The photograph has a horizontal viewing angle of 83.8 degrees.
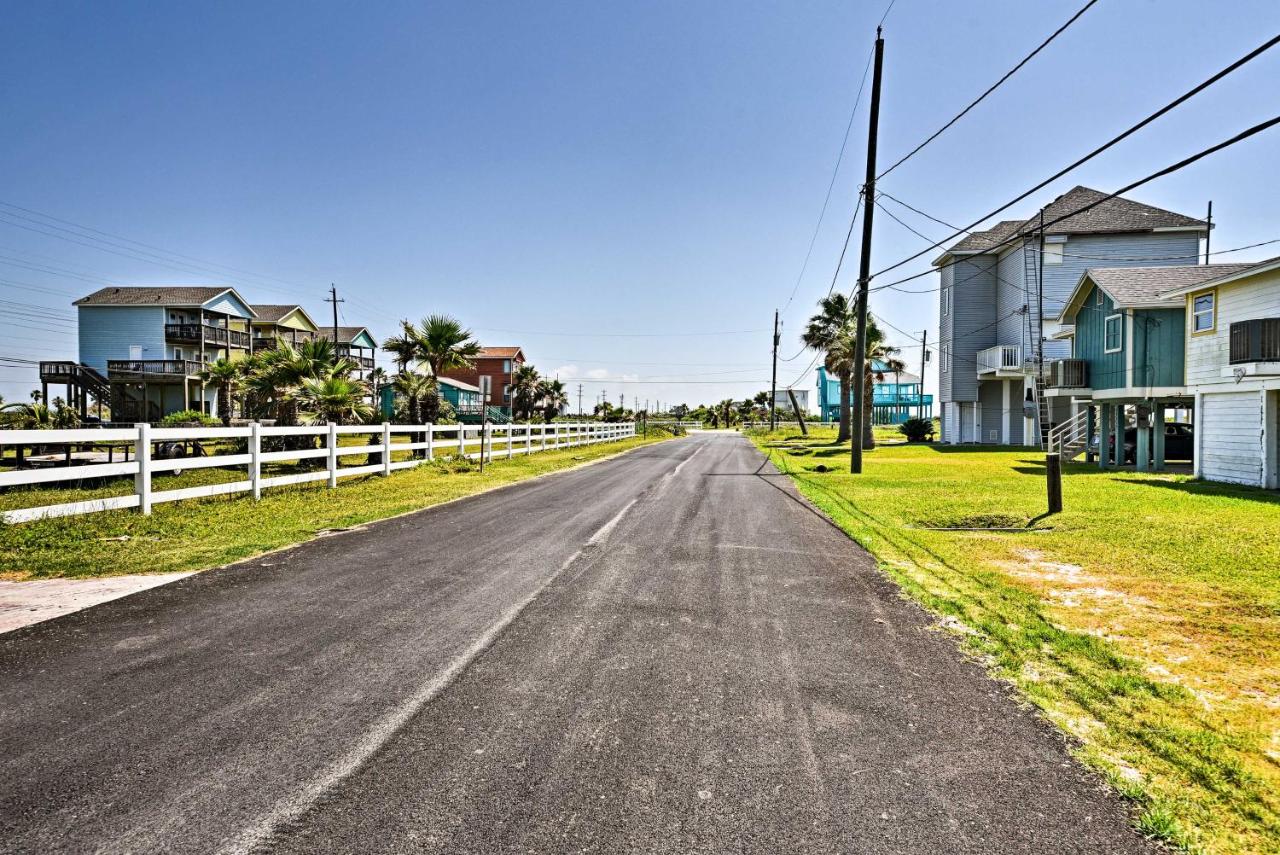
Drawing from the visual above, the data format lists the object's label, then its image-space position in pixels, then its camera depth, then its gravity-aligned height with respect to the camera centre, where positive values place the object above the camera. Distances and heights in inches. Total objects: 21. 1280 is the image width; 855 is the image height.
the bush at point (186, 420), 905.9 -8.9
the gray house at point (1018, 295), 1393.9 +244.9
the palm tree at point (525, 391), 2527.1 +75.9
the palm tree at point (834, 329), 1628.9 +194.3
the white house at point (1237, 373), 657.6 +35.7
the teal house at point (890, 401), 3051.2 +41.0
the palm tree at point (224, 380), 1230.3 +71.4
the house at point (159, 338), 1796.3 +198.6
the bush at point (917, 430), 1801.2 -49.2
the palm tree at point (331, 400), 721.6 +12.9
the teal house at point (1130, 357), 880.3 +70.6
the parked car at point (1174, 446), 1039.2 -53.4
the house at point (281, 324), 2228.3 +292.5
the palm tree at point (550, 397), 2675.4 +57.0
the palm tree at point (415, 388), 935.0 +32.0
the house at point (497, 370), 3336.6 +206.5
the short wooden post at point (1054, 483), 488.1 -50.5
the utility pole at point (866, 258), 794.0 +176.5
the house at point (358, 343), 2591.0 +265.1
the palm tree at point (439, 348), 992.9 +92.3
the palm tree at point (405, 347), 999.6 +93.1
